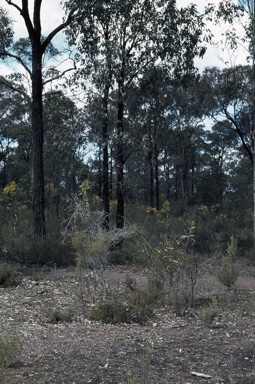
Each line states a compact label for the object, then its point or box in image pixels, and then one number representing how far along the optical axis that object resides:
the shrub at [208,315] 7.33
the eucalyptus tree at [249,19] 17.17
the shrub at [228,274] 10.10
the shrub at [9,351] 4.96
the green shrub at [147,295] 7.98
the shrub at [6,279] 10.18
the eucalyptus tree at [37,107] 14.61
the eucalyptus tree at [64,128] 16.06
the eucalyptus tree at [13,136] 31.20
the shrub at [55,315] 7.48
